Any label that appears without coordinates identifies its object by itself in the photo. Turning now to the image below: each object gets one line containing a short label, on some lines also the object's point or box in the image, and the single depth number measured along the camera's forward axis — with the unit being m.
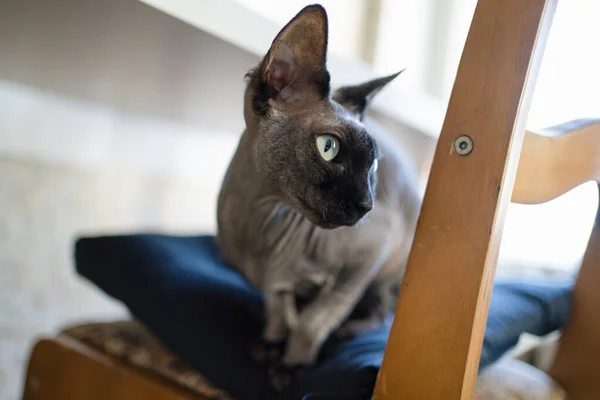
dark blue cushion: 0.68
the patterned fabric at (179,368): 0.72
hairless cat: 0.59
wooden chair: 0.48
